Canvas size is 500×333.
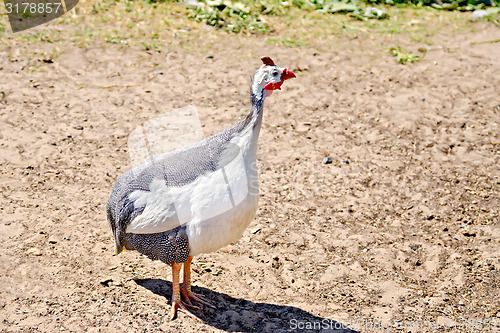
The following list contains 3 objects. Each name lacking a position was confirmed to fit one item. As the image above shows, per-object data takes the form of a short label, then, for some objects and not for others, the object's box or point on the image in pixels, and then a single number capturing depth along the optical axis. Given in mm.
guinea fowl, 3590
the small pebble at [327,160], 5598
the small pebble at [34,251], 4263
